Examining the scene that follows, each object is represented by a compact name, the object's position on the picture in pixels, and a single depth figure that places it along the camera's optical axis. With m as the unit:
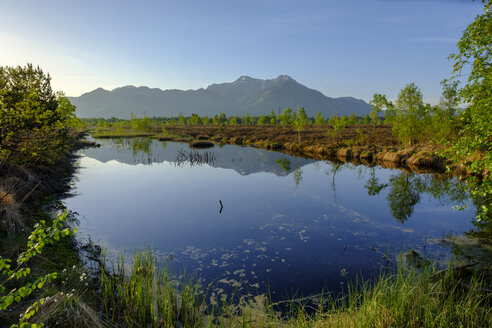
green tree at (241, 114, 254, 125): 186.12
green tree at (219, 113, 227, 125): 181.85
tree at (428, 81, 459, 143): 35.67
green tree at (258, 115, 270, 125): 149.75
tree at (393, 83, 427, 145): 42.00
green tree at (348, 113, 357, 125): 122.74
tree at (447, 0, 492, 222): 7.50
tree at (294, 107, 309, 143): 62.12
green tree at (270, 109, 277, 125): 146.32
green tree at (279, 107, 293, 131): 91.44
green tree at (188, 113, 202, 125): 167.00
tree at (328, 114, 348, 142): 58.94
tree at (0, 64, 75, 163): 11.95
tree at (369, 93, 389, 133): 65.56
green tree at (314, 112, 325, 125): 100.65
